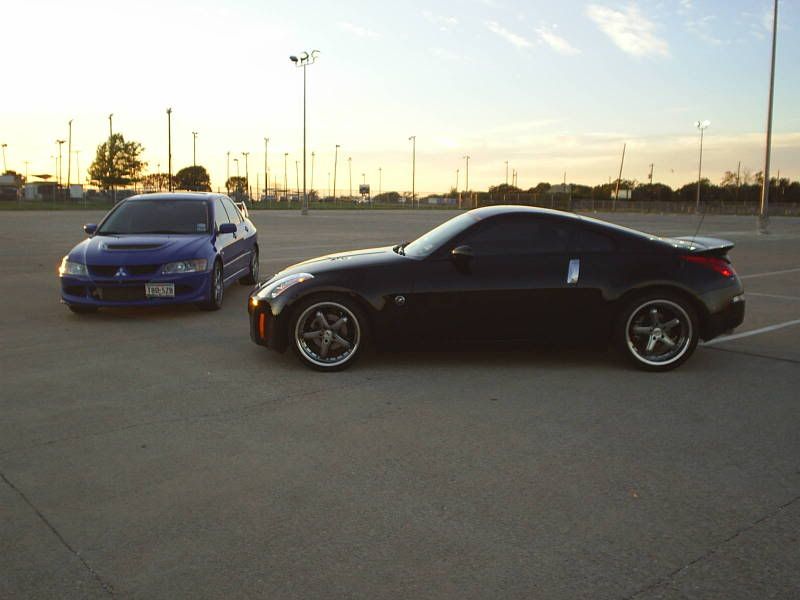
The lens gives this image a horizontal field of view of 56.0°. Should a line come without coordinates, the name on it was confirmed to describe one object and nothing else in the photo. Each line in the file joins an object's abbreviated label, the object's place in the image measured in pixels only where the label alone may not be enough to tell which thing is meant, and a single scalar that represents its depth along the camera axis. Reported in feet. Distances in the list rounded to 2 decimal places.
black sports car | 20.21
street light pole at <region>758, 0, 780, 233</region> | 87.51
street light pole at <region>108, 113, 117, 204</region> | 268.21
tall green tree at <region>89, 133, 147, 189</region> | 268.62
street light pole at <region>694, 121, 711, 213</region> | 181.37
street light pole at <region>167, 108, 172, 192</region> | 234.79
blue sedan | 27.94
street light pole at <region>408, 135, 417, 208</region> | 317.42
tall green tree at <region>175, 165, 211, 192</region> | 441.03
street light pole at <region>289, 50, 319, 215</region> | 159.12
